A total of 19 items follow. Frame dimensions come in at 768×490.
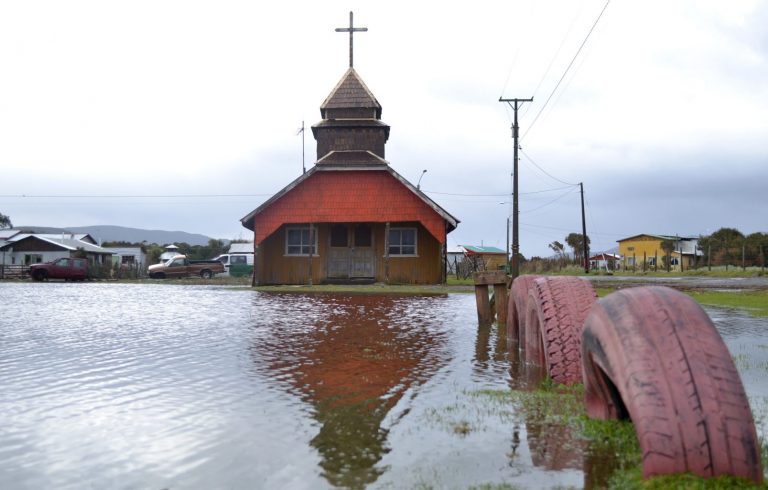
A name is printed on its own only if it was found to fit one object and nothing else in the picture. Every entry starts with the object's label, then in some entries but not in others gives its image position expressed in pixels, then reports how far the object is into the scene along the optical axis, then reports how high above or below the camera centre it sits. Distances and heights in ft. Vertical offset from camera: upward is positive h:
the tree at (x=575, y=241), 267.82 +12.58
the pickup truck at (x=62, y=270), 128.06 -1.04
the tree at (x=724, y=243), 167.31 +9.44
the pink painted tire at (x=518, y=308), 26.14 -1.72
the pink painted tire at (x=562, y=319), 19.27 -1.52
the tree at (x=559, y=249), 185.63 +7.59
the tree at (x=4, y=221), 332.19 +22.63
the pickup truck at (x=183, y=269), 144.87 -0.61
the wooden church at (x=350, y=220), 91.81 +6.85
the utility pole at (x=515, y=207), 95.10 +9.91
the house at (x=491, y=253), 255.45 +6.66
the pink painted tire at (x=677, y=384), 10.04 -1.94
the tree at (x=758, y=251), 152.07 +5.11
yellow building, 266.57 +10.23
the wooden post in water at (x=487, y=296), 36.35 -1.55
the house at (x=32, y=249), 203.51 +4.97
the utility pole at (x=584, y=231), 165.58 +10.94
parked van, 149.38 +0.61
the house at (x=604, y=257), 314.10 +6.37
